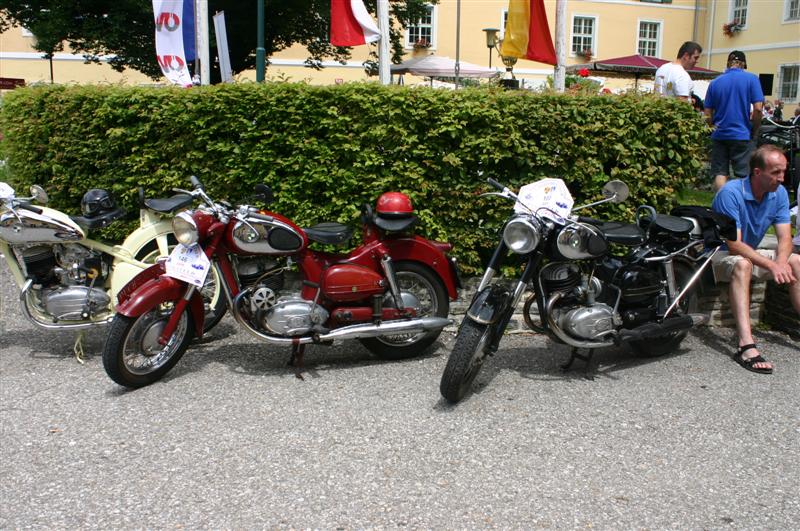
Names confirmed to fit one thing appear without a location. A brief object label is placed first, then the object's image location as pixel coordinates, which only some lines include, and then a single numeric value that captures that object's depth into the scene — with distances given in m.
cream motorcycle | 5.11
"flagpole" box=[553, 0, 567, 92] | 8.80
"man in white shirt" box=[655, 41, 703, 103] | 7.95
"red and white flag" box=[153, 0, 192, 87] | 8.22
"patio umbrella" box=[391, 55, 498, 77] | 22.97
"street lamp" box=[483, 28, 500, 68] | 26.34
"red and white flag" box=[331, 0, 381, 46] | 8.18
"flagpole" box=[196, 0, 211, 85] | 8.53
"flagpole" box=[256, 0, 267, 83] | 12.62
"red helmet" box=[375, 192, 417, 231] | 5.11
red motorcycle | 4.68
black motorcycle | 4.53
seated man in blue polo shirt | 5.43
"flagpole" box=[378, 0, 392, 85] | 8.28
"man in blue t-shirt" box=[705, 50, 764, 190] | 7.70
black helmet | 5.43
